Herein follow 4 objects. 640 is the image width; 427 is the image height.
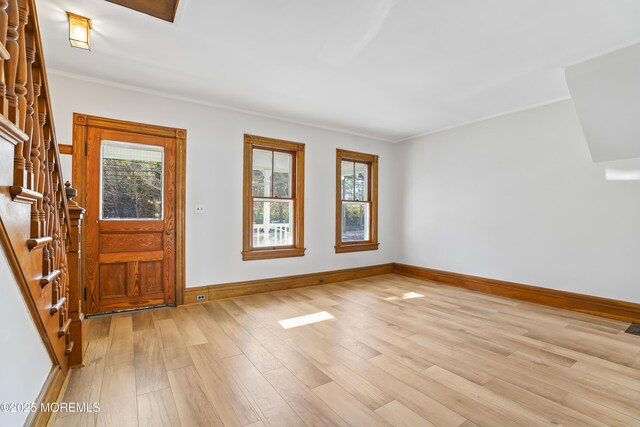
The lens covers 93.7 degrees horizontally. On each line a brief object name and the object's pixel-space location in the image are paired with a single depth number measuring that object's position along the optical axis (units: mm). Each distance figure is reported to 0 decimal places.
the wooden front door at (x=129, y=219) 3416
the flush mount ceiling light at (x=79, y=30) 2332
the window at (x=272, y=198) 4406
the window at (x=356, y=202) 5395
